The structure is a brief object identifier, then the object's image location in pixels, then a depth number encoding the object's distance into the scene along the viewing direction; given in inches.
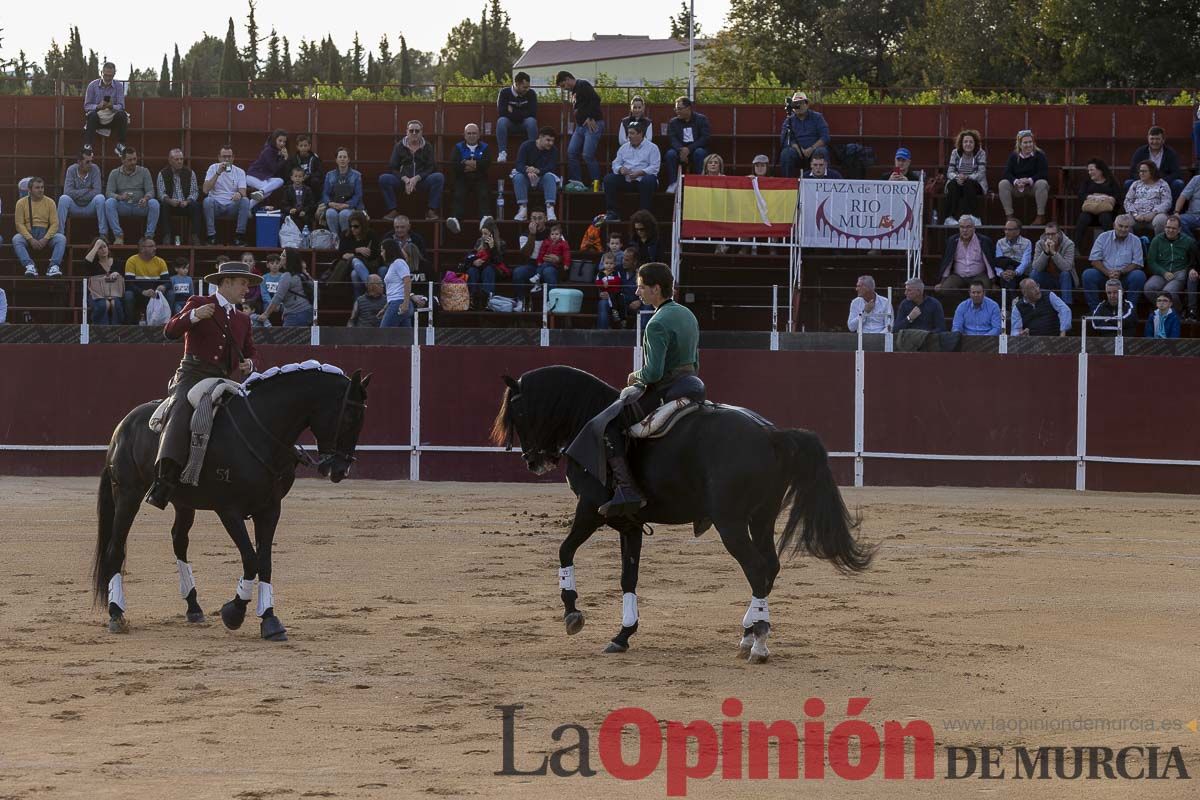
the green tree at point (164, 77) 2305.0
